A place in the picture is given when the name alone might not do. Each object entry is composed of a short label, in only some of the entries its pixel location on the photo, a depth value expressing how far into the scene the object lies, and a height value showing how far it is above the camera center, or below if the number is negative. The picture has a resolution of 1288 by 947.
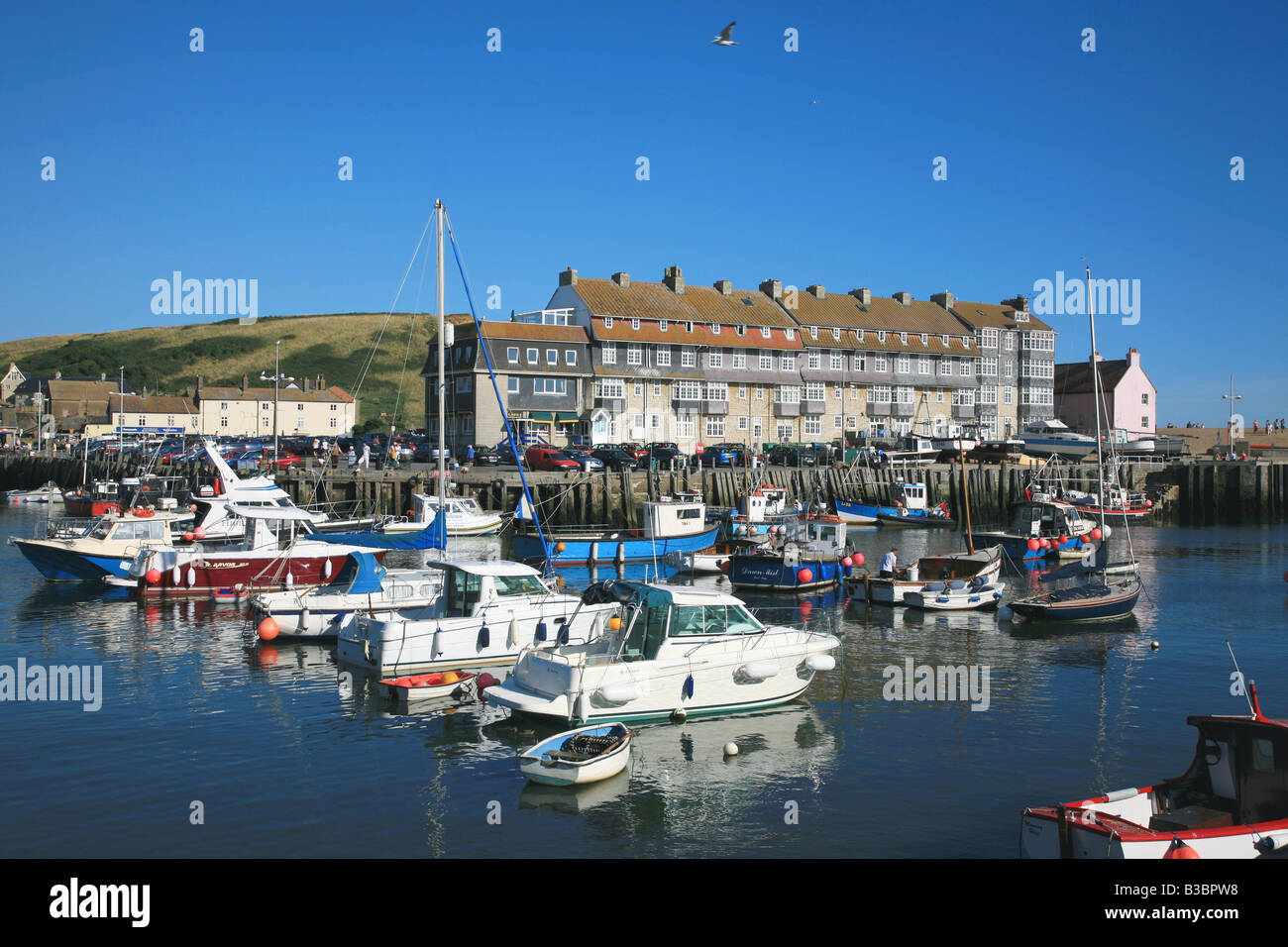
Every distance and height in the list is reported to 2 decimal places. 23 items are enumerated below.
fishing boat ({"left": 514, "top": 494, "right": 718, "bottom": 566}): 40.00 -3.27
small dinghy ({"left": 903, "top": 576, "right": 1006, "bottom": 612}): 32.97 -4.57
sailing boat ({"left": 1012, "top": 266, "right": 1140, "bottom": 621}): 30.86 -4.54
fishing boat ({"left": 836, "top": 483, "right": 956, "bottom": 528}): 61.59 -3.45
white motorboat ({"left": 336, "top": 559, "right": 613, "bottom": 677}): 22.27 -3.66
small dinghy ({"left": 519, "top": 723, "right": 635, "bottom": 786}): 16.12 -4.74
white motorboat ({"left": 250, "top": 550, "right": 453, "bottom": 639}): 26.94 -3.73
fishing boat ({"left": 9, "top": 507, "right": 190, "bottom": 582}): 35.34 -2.78
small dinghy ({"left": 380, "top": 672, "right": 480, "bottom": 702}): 21.34 -4.74
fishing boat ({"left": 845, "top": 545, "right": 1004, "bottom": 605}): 33.34 -4.07
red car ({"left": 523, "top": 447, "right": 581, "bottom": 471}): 60.12 +0.05
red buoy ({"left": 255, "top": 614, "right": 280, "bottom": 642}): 26.00 -4.23
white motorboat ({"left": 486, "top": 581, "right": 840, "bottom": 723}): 18.59 -3.95
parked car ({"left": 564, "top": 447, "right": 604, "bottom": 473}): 60.37 -0.03
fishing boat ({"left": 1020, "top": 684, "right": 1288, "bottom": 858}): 11.44 -4.35
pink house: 95.19 +5.29
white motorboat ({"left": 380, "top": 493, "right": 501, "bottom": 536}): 49.16 -2.77
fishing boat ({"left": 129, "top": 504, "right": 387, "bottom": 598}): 32.84 -3.31
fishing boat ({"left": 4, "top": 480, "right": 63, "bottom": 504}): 69.12 -1.94
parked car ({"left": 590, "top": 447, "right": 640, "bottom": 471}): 61.84 +0.00
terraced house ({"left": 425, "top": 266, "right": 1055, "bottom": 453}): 74.62 +7.45
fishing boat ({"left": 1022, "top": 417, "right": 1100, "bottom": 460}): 79.94 +0.88
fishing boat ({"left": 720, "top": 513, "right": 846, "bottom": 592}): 36.31 -3.79
